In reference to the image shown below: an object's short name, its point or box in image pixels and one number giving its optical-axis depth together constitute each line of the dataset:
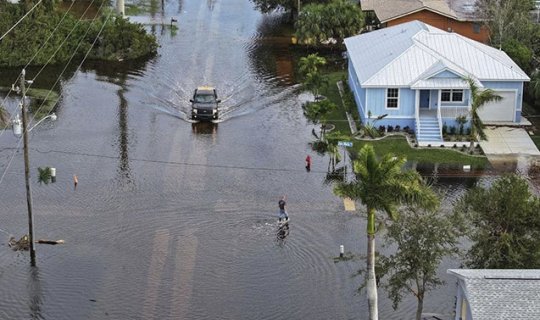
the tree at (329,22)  83.04
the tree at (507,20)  71.94
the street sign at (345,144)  55.79
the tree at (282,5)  92.06
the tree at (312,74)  64.81
